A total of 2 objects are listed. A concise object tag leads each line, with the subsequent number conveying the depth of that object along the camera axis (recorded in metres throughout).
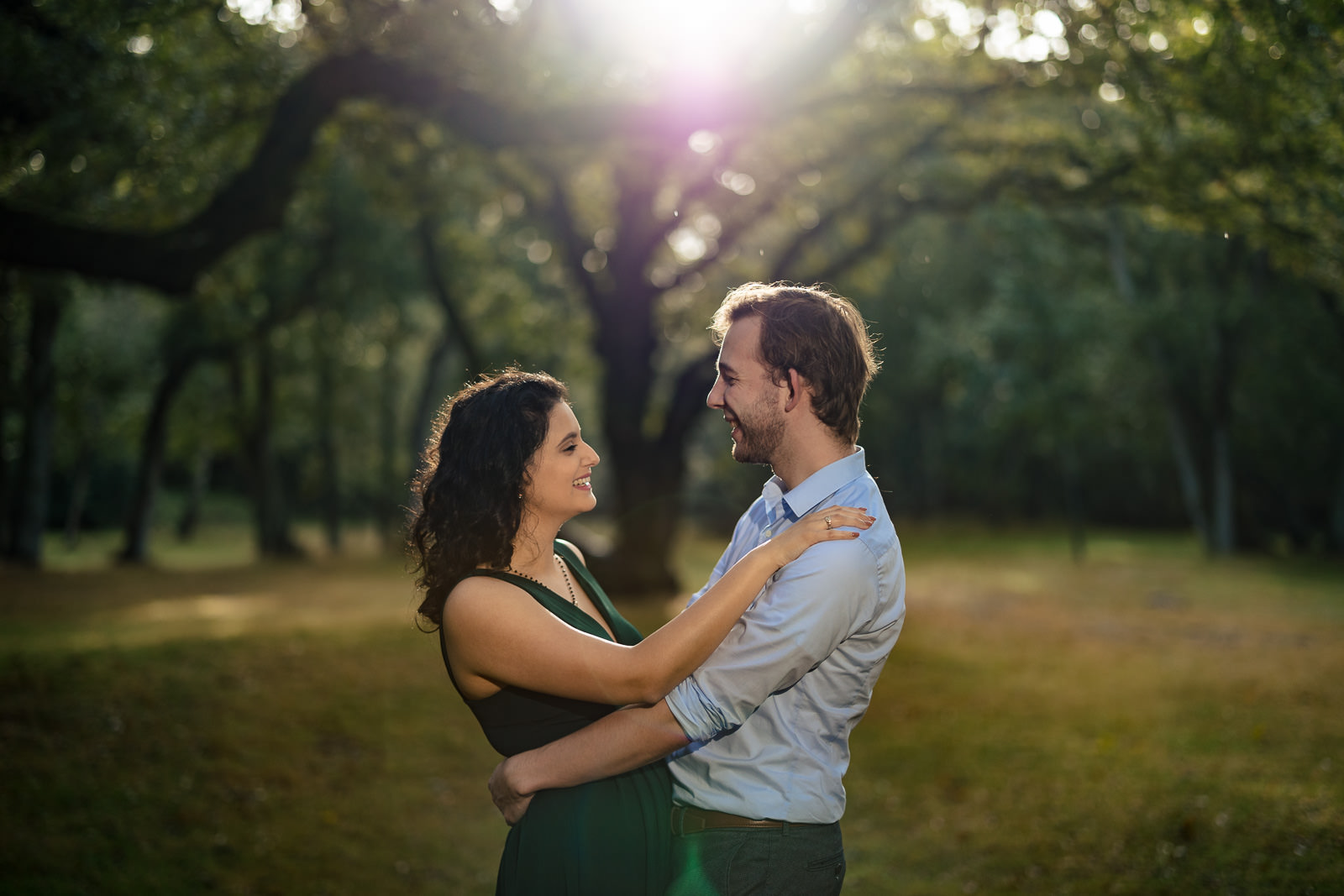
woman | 2.72
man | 2.65
